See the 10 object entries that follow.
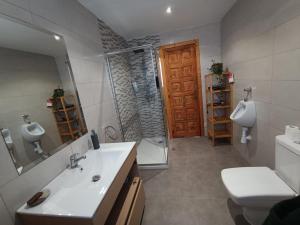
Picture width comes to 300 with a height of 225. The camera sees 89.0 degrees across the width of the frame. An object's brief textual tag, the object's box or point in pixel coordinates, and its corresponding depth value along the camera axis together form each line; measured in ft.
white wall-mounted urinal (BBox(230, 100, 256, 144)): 6.70
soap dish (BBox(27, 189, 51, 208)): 2.97
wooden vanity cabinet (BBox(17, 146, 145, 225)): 2.67
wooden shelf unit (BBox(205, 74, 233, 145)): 9.16
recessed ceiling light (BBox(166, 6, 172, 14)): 7.09
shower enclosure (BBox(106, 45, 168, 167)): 8.66
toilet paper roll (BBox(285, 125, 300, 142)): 4.22
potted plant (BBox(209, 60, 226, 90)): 9.06
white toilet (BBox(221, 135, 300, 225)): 3.87
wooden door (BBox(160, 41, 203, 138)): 10.55
